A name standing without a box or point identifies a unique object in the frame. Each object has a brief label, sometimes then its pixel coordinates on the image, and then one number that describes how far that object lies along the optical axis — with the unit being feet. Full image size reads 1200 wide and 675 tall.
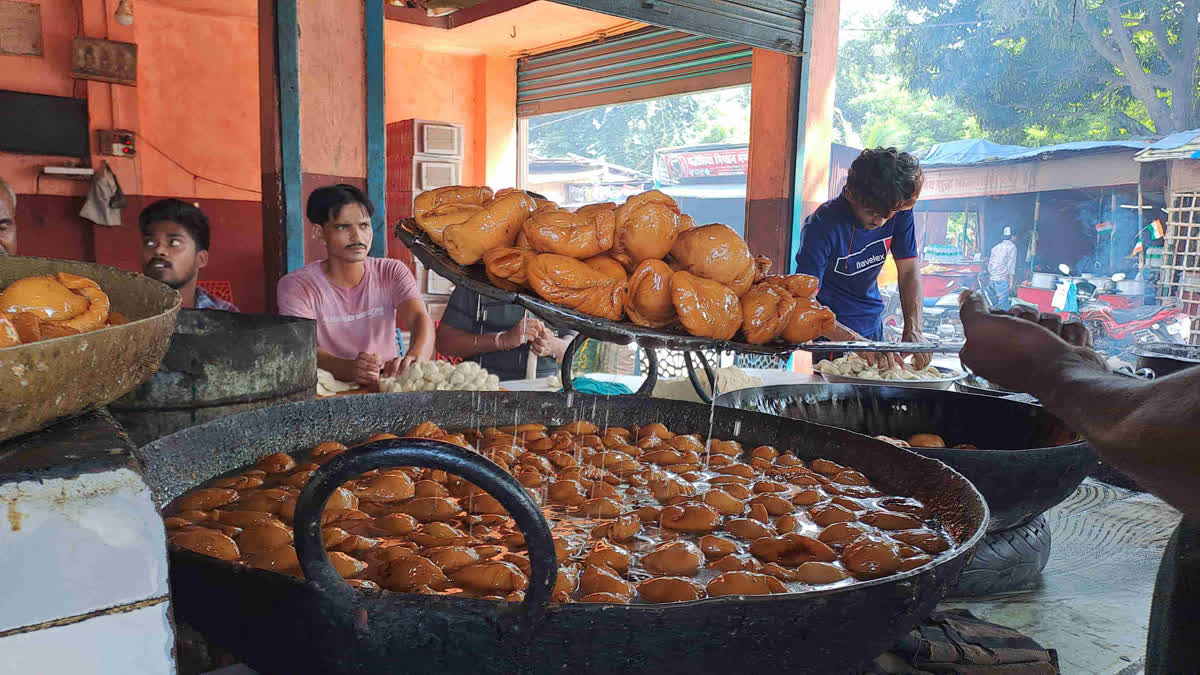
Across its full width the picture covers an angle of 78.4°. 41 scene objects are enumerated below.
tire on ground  5.77
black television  20.11
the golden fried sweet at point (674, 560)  4.24
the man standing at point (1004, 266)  46.26
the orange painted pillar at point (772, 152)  20.49
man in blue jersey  13.23
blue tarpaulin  36.96
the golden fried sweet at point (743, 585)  3.81
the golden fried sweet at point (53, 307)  2.72
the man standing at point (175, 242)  11.34
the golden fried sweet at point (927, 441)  7.02
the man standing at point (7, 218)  10.46
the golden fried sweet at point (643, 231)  4.76
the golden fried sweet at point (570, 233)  4.61
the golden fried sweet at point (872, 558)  4.23
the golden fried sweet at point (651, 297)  4.48
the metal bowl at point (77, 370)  2.29
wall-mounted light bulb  20.31
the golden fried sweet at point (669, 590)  3.76
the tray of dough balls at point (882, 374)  9.99
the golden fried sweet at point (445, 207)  4.88
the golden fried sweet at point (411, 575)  3.72
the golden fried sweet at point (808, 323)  4.80
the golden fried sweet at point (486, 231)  4.75
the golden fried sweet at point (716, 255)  4.68
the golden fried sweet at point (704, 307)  4.37
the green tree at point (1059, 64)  42.04
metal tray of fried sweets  4.33
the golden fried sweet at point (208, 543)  3.96
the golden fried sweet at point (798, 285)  5.18
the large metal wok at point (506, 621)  2.81
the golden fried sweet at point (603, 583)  3.79
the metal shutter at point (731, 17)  15.19
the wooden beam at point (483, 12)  23.88
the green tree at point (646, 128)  80.28
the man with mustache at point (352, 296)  12.15
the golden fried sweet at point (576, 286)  4.40
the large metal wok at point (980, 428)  5.24
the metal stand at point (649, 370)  5.90
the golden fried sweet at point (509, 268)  4.56
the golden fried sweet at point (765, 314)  4.70
